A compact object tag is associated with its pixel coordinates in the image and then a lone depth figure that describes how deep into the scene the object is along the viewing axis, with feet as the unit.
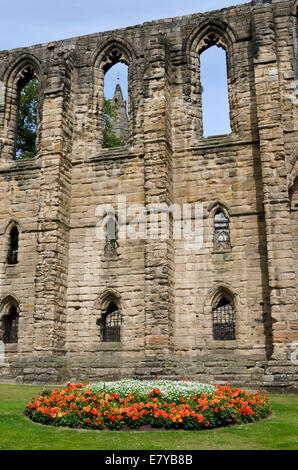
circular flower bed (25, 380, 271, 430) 25.14
